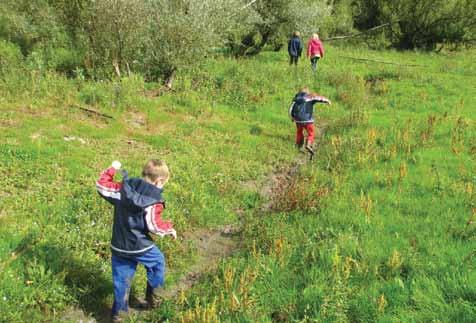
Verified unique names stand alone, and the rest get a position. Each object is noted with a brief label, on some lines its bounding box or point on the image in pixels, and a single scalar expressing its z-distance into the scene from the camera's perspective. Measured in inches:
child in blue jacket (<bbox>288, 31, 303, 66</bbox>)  814.7
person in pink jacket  797.9
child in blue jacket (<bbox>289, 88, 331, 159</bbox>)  441.4
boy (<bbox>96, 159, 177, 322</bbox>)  195.0
